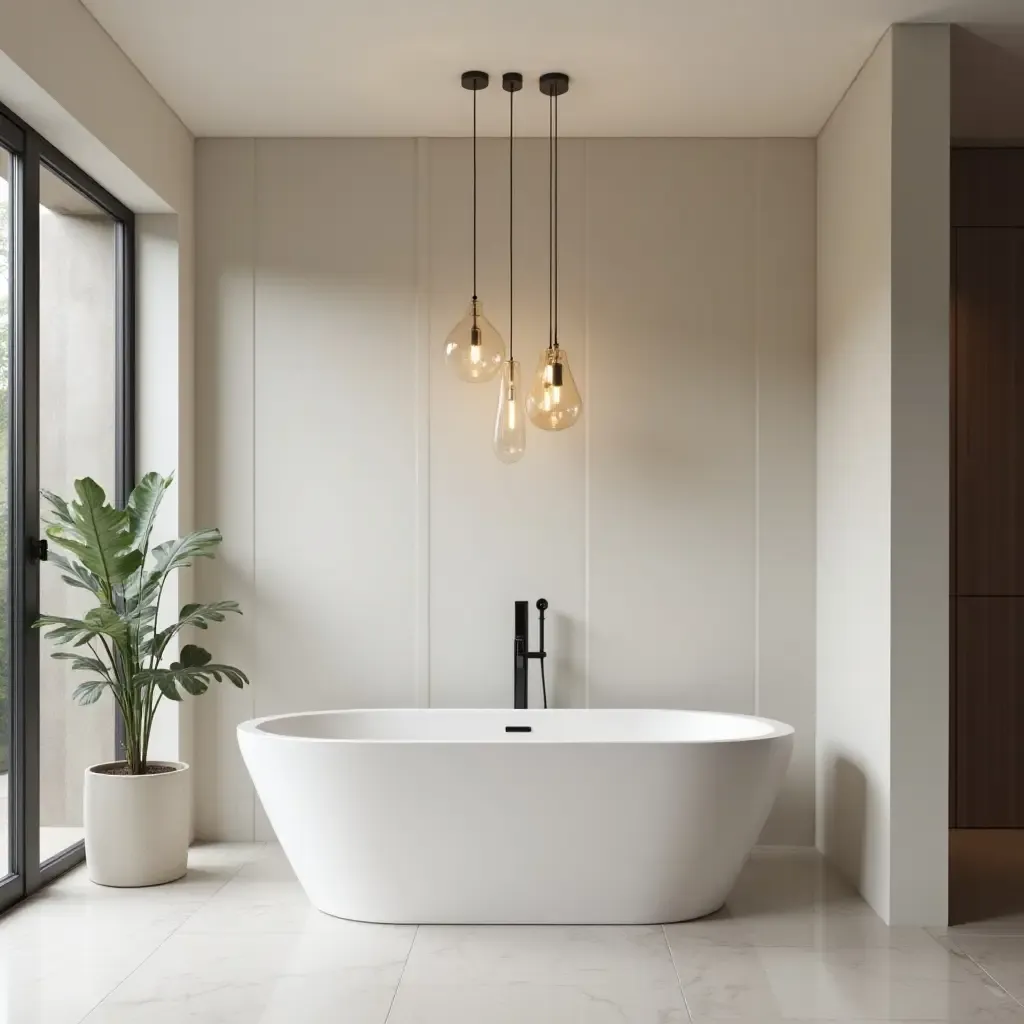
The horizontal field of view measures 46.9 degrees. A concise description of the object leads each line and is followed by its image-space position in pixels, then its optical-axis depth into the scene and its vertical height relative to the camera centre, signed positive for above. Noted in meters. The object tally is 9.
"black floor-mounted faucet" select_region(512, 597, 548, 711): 4.19 -0.55
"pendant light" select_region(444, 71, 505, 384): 3.99 +0.53
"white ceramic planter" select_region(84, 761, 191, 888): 3.68 -1.01
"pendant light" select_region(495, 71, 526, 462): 4.07 +0.28
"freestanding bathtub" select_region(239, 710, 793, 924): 3.23 -0.88
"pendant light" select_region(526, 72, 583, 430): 3.96 +0.39
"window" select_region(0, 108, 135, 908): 3.39 +0.27
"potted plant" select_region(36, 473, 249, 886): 3.52 -0.51
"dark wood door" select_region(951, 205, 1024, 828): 4.58 -0.09
